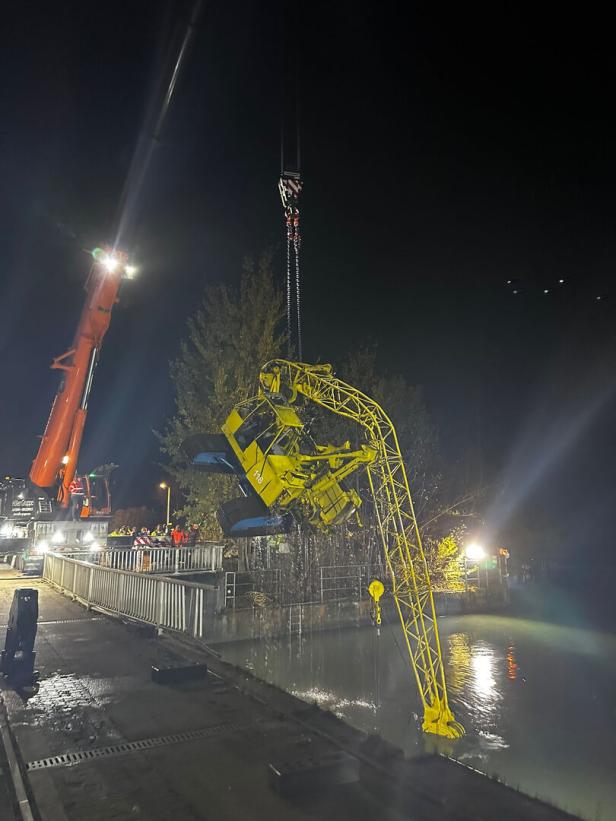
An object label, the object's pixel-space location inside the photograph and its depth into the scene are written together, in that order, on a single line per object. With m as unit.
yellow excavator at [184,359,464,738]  8.47
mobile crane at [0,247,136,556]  17.62
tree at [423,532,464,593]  19.36
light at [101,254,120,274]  17.41
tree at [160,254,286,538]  19.44
